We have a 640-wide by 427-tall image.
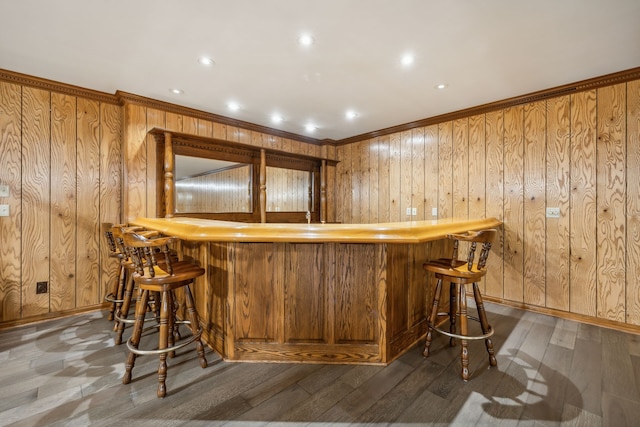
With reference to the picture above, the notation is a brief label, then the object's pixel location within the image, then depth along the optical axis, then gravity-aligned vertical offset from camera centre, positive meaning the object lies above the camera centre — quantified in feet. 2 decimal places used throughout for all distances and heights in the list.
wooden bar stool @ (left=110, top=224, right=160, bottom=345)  6.82 -2.05
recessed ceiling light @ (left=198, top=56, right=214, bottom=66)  7.66 +4.34
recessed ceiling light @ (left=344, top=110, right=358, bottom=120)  11.88 +4.39
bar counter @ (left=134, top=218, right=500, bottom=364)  6.53 -2.08
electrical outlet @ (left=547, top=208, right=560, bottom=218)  9.62 +0.03
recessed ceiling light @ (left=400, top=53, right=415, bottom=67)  7.54 +4.31
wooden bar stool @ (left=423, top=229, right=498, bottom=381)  5.92 -1.46
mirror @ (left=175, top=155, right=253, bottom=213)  11.23 +1.26
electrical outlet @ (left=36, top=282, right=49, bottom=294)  9.12 -2.44
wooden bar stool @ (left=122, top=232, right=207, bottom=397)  5.41 -1.56
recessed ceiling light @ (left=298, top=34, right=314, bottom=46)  6.68 +4.31
